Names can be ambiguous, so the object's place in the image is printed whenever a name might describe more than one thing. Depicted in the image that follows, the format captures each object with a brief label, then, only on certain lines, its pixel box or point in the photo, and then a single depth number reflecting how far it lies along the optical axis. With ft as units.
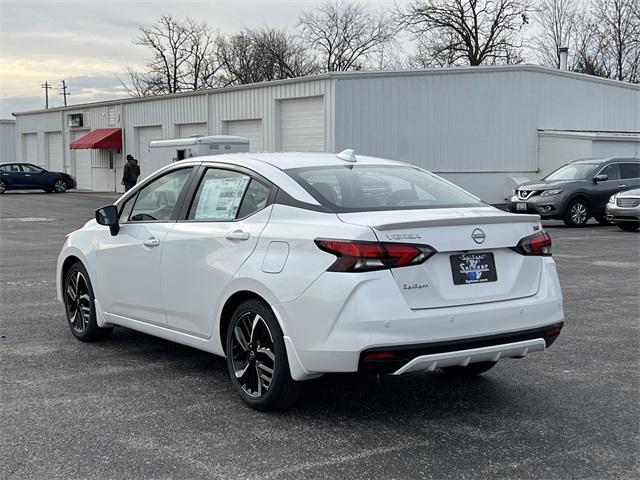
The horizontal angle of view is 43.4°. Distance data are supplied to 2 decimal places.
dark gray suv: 64.34
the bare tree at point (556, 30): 180.45
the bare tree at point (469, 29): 158.81
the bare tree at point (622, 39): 166.09
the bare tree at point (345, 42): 208.23
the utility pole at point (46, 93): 292.20
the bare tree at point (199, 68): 222.28
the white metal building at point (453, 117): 84.43
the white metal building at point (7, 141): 192.75
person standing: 97.25
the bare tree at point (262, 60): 207.92
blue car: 124.47
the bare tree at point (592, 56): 169.78
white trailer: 75.49
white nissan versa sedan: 14.15
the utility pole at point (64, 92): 289.94
